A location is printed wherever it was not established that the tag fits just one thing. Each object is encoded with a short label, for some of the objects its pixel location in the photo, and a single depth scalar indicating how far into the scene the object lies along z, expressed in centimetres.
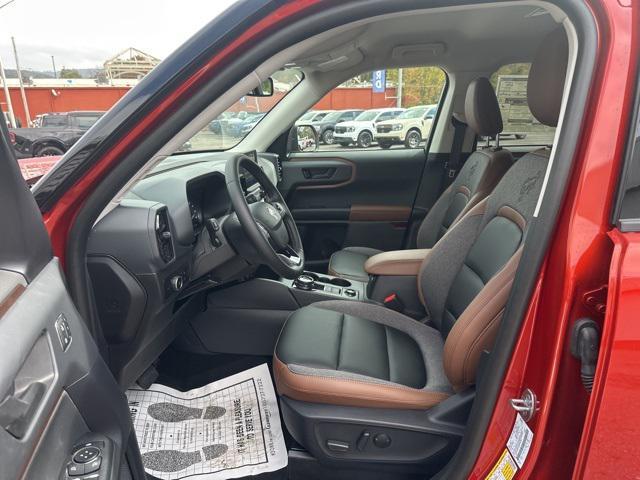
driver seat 112
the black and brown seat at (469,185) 182
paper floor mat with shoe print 147
